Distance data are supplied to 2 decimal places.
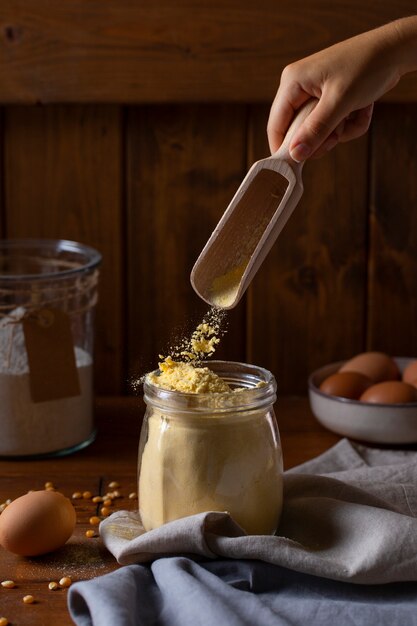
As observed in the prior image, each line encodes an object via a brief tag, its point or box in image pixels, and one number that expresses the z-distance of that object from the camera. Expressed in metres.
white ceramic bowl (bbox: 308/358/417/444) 1.30
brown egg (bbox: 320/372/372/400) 1.34
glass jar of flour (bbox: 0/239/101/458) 1.27
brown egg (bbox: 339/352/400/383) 1.39
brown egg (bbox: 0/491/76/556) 1.05
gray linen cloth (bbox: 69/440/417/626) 0.97
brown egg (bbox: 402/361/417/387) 1.37
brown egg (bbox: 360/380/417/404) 1.31
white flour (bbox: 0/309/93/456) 1.27
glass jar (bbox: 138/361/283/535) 1.03
